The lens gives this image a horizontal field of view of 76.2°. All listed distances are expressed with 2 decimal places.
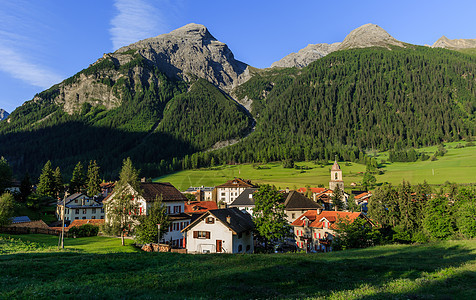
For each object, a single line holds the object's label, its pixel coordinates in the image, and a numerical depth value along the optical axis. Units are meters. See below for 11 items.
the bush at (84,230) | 66.20
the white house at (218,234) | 50.16
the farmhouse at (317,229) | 62.18
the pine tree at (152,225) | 50.56
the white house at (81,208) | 90.69
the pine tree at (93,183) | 108.44
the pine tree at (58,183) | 105.62
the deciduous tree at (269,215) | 51.78
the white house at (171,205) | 64.73
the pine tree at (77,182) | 114.81
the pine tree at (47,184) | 102.81
